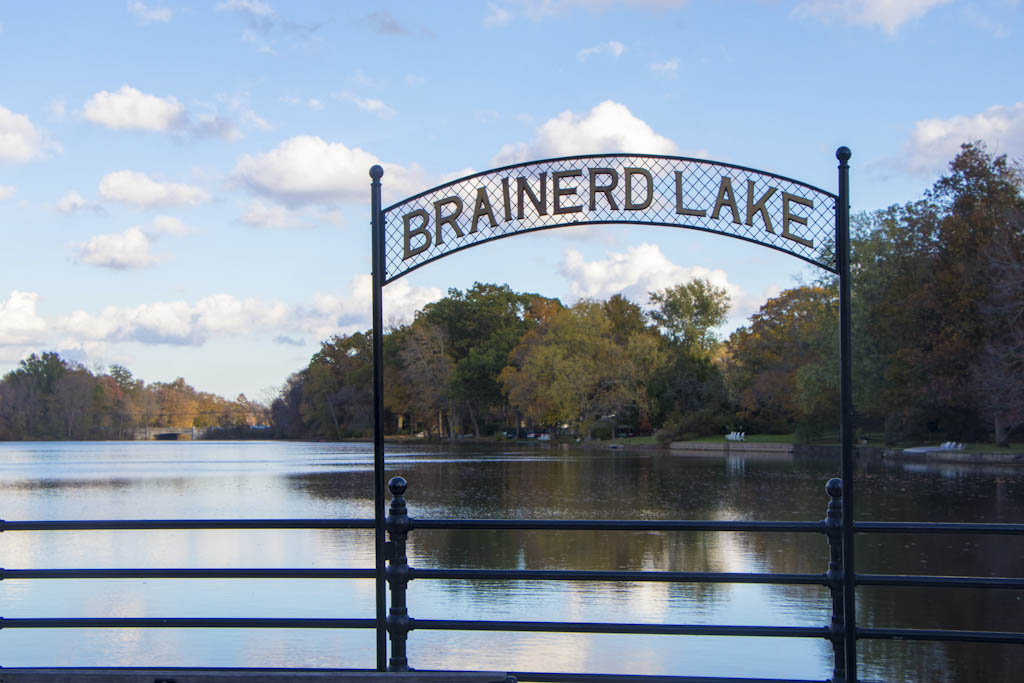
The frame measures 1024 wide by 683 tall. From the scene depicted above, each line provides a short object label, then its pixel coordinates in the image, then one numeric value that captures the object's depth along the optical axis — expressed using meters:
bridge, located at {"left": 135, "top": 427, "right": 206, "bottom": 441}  142.12
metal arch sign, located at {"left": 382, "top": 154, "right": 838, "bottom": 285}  5.83
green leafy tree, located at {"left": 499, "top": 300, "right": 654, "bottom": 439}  71.56
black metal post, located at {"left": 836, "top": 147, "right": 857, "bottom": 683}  5.25
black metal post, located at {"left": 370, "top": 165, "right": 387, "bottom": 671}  5.46
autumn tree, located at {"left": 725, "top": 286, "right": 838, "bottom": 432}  56.34
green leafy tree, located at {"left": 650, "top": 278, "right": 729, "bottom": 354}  87.25
